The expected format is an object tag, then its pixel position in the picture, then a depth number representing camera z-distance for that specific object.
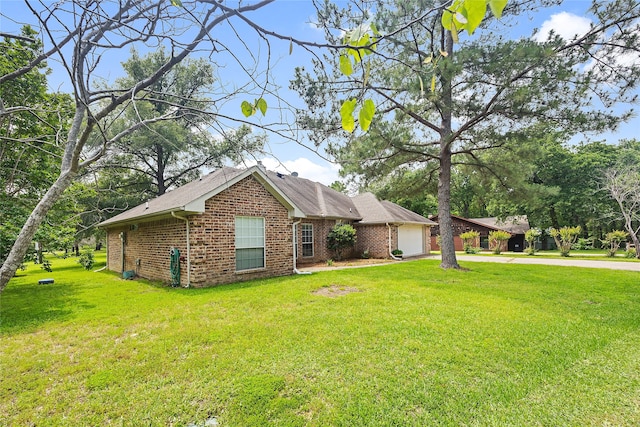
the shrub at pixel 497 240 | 24.22
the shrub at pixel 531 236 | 24.03
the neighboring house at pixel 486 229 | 29.58
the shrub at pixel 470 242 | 25.30
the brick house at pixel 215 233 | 8.41
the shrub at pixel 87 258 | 10.30
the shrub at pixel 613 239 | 19.44
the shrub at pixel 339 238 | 15.51
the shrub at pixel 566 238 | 20.70
